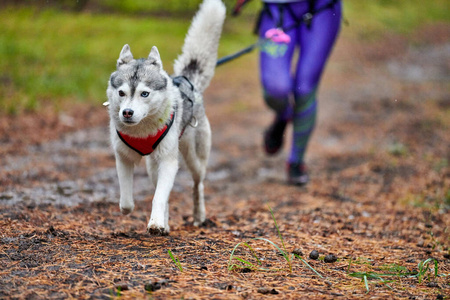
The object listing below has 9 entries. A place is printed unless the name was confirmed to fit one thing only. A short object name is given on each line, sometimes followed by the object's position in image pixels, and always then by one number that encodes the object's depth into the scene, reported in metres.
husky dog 5.66
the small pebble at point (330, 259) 5.43
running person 9.27
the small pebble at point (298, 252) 5.57
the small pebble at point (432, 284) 4.76
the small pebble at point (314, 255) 5.47
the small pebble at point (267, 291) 4.39
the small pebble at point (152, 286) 4.22
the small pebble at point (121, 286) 4.14
